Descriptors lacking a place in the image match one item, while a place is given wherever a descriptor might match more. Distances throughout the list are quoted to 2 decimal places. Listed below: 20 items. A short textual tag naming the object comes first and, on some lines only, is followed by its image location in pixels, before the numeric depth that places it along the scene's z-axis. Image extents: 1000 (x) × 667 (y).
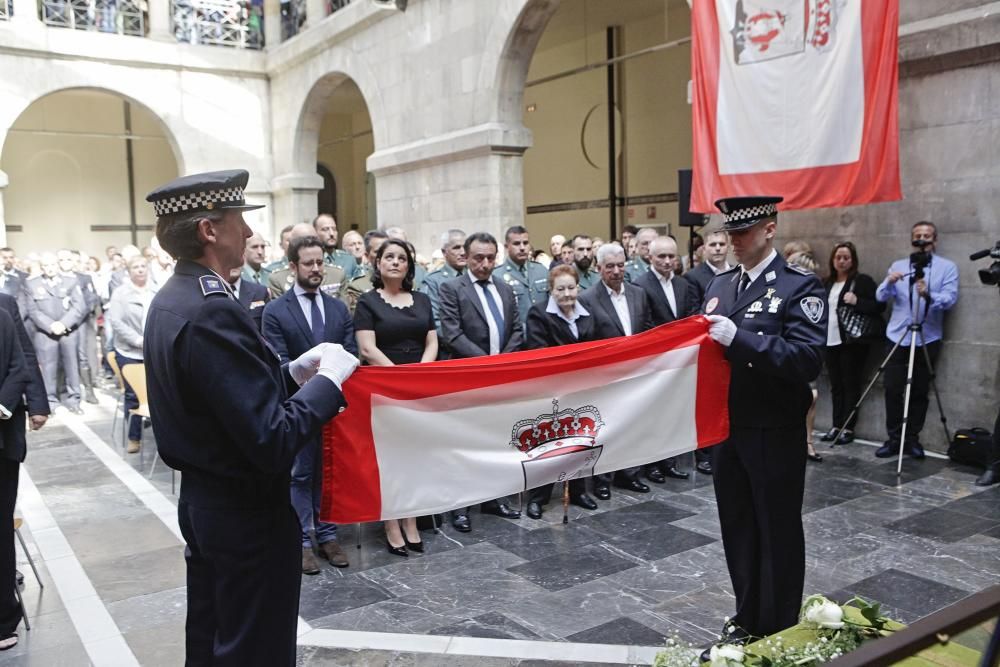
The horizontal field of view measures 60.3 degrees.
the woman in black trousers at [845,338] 7.62
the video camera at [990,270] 6.20
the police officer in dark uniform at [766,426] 3.47
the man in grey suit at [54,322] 10.64
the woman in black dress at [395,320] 5.50
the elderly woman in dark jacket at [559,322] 6.00
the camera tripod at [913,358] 7.00
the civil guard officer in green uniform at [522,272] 7.47
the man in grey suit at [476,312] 6.16
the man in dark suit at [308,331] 5.12
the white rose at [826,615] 2.39
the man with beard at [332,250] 8.19
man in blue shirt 7.08
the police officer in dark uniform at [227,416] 2.27
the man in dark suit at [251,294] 6.41
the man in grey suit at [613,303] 6.28
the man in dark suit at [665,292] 6.83
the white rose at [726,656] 2.21
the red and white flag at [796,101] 6.75
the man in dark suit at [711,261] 7.31
